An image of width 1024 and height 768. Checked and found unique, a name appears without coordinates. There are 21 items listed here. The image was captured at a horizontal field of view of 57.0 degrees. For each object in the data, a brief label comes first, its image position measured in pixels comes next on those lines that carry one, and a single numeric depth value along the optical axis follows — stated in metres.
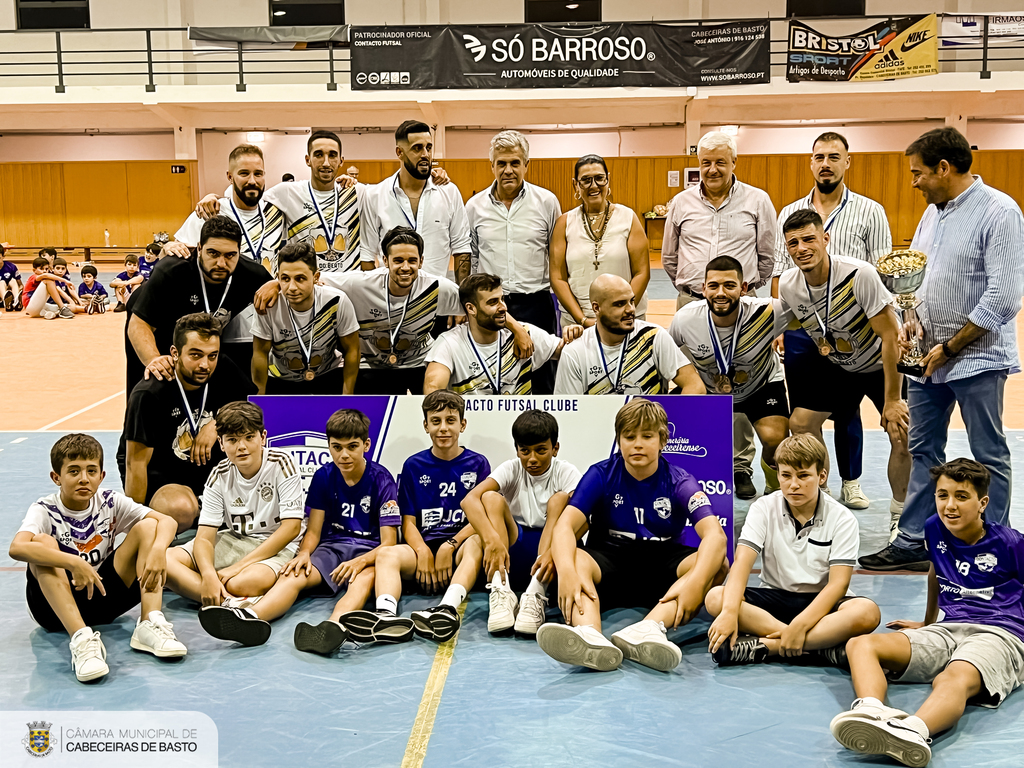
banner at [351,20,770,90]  19.95
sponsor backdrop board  5.29
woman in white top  6.38
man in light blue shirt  4.85
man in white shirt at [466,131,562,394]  6.57
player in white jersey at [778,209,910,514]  5.54
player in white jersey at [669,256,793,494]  5.69
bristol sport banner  20.02
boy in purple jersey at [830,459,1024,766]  3.62
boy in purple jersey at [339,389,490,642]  4.76
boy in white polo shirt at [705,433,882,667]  4.04
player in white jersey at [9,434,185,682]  4.09
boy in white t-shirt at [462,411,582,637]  4.58
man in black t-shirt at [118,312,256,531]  5.36
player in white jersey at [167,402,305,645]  4.70
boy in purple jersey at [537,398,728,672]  4.27
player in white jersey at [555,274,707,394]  5.55
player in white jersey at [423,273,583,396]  5.62
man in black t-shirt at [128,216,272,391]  5.75
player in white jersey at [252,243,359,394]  5.70
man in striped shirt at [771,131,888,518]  6.35
